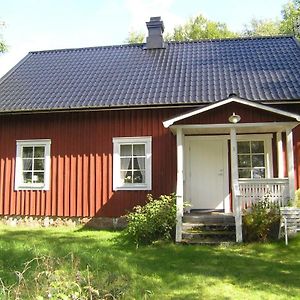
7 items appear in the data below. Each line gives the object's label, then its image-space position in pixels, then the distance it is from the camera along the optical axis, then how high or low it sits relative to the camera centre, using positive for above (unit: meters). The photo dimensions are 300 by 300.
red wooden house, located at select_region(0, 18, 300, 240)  11.50 +1.48
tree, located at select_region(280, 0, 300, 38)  31.38 +13.04
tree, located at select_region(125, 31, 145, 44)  35.99 +13.70
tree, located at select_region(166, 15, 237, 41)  33.91 +13.72
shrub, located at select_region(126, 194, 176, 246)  9.51 -0.75
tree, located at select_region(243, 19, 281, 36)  33.91 +13.86
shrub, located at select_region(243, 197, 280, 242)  9.18 -0.70
